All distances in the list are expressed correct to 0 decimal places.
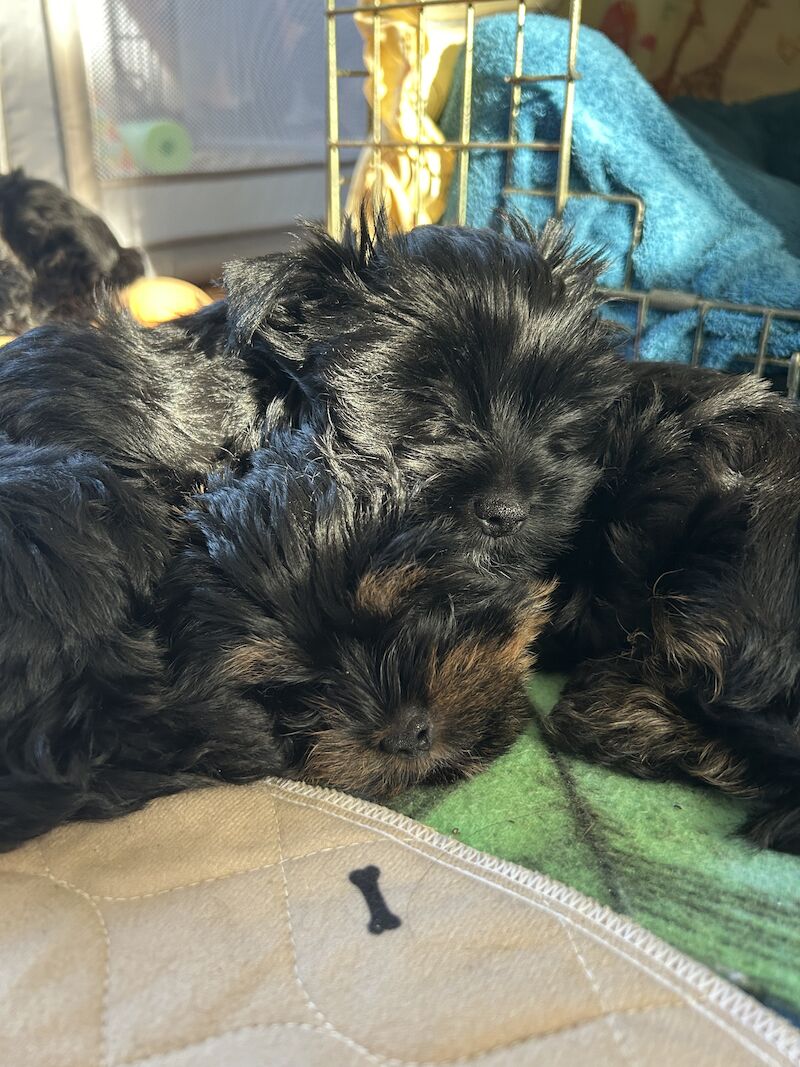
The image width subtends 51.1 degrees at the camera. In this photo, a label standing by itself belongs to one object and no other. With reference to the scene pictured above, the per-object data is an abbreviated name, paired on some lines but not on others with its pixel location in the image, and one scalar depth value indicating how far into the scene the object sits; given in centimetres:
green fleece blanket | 21
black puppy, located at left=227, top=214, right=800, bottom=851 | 26
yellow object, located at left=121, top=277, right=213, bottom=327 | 71
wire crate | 47
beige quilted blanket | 19
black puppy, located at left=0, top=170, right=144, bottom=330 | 75
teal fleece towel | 49
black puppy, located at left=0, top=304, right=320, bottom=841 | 23
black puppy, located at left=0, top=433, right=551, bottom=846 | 23
